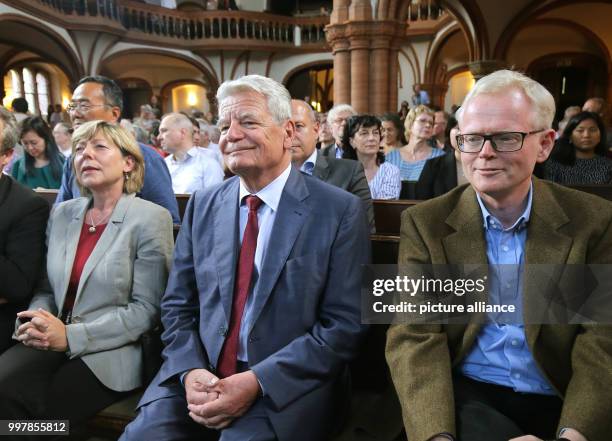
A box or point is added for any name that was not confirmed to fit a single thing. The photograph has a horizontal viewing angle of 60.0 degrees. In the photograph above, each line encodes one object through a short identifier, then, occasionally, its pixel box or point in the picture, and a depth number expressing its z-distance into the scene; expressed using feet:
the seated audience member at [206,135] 23.32
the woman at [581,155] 14.05
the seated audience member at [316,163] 11.02
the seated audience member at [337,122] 15.99
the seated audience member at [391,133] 17.66
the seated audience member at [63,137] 21.68
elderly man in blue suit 5.46
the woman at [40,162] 16.11
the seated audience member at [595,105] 19.87
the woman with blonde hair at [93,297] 6.36
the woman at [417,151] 15.14
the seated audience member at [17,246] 7.10
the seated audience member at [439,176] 13.30
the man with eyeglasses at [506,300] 4.93
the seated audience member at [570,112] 20.10
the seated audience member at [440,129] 20.38
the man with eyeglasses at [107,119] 9.53
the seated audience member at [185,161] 15.90
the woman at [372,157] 13.32
